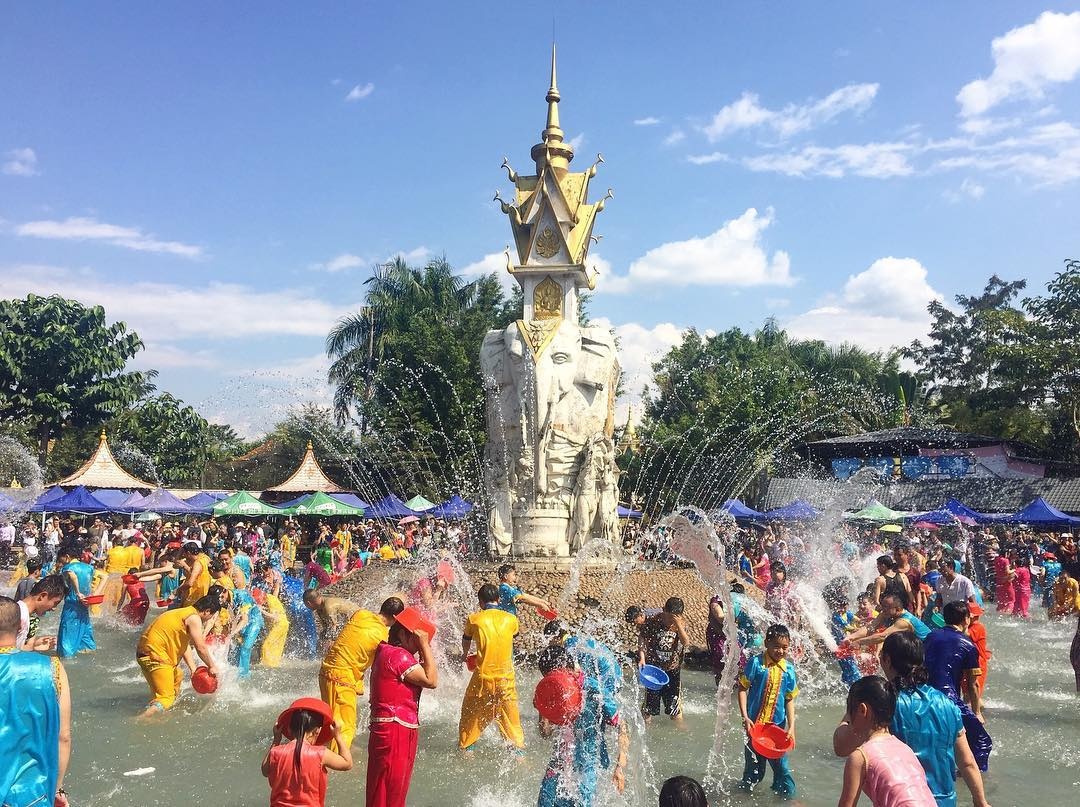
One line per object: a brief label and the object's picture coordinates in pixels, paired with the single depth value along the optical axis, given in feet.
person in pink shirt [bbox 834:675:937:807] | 11.77
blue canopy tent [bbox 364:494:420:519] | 89.71
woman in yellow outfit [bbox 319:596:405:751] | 21.75
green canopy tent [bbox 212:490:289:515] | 84.07
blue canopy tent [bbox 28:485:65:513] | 83.39
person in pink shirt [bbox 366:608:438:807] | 18.29
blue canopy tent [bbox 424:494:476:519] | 92.62
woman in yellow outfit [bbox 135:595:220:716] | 29.17
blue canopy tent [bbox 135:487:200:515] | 89.15
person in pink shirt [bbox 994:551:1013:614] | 63.87
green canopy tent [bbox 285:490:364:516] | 86.07
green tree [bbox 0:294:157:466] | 133.69
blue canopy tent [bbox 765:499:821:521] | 89.71
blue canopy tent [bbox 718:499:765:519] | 93.56
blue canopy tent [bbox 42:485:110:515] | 82.94
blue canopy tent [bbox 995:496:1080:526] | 80.53
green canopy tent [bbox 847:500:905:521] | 83.71
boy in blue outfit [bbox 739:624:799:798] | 21.50
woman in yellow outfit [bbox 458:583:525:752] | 23.35
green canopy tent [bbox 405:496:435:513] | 92.22
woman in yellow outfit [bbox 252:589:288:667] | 39.19
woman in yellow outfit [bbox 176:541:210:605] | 35.06
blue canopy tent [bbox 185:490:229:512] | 96.78
